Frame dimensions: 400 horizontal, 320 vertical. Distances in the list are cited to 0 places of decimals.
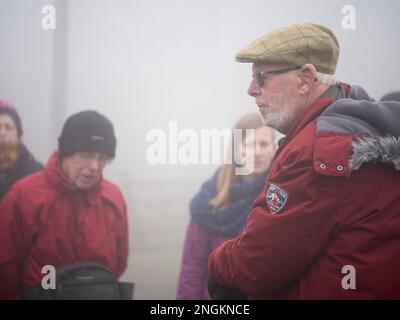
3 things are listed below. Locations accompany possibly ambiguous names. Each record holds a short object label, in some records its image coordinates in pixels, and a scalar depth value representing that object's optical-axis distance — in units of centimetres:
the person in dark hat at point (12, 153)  610
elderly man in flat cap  526
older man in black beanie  598
